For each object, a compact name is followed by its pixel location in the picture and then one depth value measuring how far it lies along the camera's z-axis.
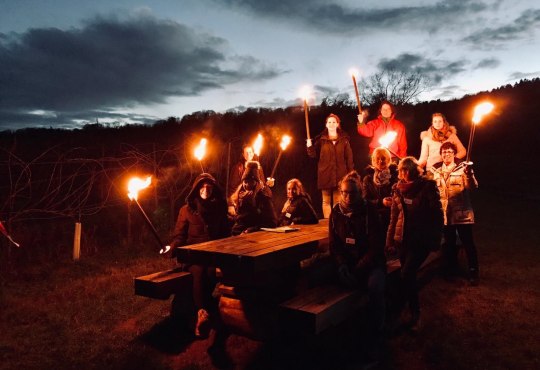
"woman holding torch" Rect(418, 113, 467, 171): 6.59
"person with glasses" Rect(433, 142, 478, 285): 5.87
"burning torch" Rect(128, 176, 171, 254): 4.69
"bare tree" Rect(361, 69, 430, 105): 23.14
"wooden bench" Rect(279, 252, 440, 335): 3.48
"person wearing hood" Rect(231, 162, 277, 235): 5.95
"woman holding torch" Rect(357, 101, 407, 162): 7.53
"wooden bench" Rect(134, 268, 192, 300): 4.45
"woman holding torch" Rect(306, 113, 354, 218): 7.59
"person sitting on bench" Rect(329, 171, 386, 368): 4.21
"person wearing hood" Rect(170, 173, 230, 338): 5.42
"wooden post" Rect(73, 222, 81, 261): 7.52
